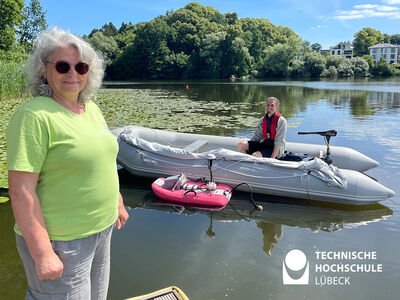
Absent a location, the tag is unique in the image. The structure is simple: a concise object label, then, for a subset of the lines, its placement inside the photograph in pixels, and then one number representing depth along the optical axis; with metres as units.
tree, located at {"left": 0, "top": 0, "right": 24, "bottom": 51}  18.70
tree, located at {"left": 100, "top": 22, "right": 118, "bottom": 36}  66.75
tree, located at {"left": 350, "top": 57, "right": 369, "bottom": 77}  47.09
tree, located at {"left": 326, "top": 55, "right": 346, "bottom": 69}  45.81
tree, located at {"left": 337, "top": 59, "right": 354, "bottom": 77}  45.28
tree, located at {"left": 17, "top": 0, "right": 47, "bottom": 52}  28.95
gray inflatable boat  4.09
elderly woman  1.11
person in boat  4.82
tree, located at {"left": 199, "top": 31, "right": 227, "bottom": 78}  47.84
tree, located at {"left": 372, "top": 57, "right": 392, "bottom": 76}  51.12
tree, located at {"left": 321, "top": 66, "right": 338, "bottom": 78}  44.25
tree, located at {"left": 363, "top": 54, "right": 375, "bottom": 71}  51.16
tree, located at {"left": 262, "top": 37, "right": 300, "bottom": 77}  46.91
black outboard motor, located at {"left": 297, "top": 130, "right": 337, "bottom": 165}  4.75
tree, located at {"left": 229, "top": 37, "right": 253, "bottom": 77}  46.31
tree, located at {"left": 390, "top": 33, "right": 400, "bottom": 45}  89.81
